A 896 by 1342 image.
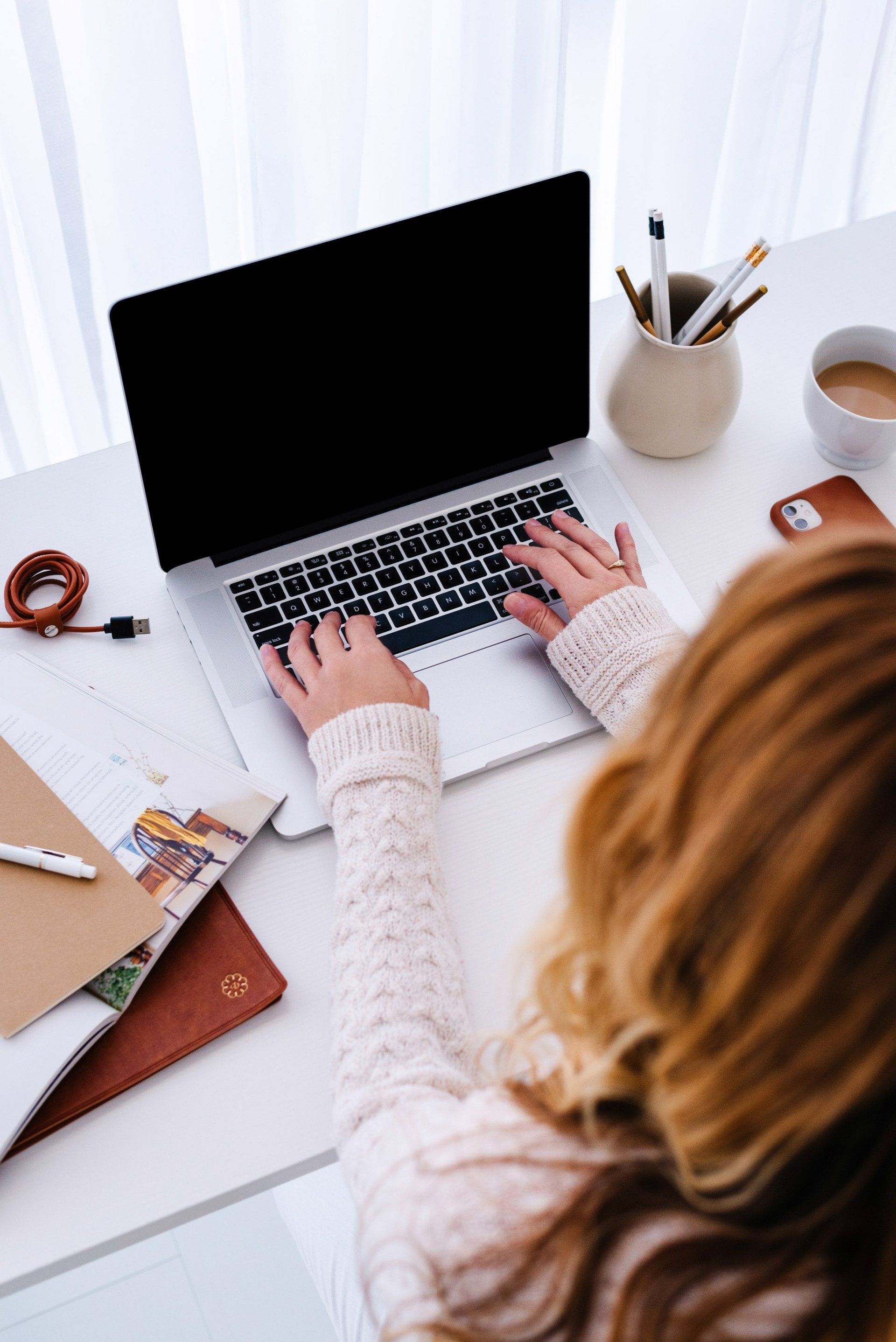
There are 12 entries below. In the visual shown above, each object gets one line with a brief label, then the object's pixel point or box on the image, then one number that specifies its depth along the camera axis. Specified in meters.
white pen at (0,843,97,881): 0.70
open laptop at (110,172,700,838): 0.76
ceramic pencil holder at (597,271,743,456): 0.86
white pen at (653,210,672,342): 0.81
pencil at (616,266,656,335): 0.87
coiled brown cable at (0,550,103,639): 0.83
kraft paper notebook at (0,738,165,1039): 0.67
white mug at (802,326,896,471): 0.89
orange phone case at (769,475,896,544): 0.91
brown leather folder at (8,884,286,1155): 0.66
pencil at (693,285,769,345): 0.83
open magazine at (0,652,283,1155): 0.68
